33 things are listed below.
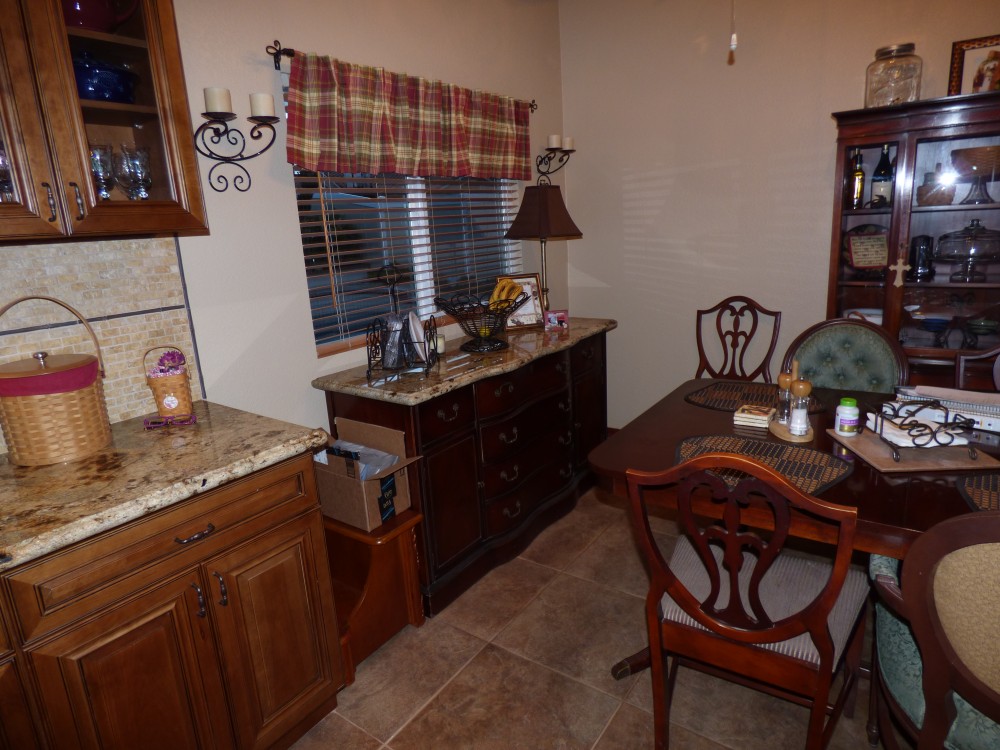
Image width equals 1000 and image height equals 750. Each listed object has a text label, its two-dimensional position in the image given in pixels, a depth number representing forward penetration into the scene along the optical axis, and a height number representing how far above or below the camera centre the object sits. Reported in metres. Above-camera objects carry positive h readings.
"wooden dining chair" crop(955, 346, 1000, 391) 1.99 -0.52
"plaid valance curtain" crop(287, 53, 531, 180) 2.15 +0.49
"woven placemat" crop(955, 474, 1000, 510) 1.31 -0.63
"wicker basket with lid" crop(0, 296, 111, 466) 1.41 -0.34
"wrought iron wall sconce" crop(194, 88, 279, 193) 1.82 +0.39
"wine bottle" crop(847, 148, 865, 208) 2.73 +0.14
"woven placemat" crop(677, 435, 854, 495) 1.45 -0.61
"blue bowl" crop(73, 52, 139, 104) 1.41 +0.44
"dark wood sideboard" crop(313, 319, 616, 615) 2.16 -0.82
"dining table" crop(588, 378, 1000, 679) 1.31 -0.62
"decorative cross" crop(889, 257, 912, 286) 2.62 -0.24
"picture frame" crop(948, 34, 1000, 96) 2.43 +0.58
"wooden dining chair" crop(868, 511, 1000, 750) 0.96 -0.69
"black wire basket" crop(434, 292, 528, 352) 2.66 -0.36
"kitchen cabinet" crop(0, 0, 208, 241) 1.29 +0.32
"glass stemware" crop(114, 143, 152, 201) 1.51 +0.22
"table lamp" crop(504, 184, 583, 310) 2.96 +0.09
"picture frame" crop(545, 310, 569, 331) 3.08 -0.43
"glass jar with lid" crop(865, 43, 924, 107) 2.52 +0.58
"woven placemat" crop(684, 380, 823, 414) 2.02 -0.60
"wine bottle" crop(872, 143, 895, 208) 2.68 +0.14
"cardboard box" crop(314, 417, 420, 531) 2.00 -0.81
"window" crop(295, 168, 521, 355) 2.38 +0.01
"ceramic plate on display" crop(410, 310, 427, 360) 2.33 -0.35
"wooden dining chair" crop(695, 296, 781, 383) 3.13 -0.59
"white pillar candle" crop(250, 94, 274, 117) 1.91 +0.46
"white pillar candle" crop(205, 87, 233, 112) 1.80 +0.46
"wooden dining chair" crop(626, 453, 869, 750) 1.22 -0.92
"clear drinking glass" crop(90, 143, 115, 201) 1.44 +0.22
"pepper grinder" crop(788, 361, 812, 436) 1.70 -0.54
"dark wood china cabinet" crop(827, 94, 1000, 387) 2.49 -0.07
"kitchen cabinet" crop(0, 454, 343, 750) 1.20 -0.83
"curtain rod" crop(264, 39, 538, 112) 2.07 +0.68
